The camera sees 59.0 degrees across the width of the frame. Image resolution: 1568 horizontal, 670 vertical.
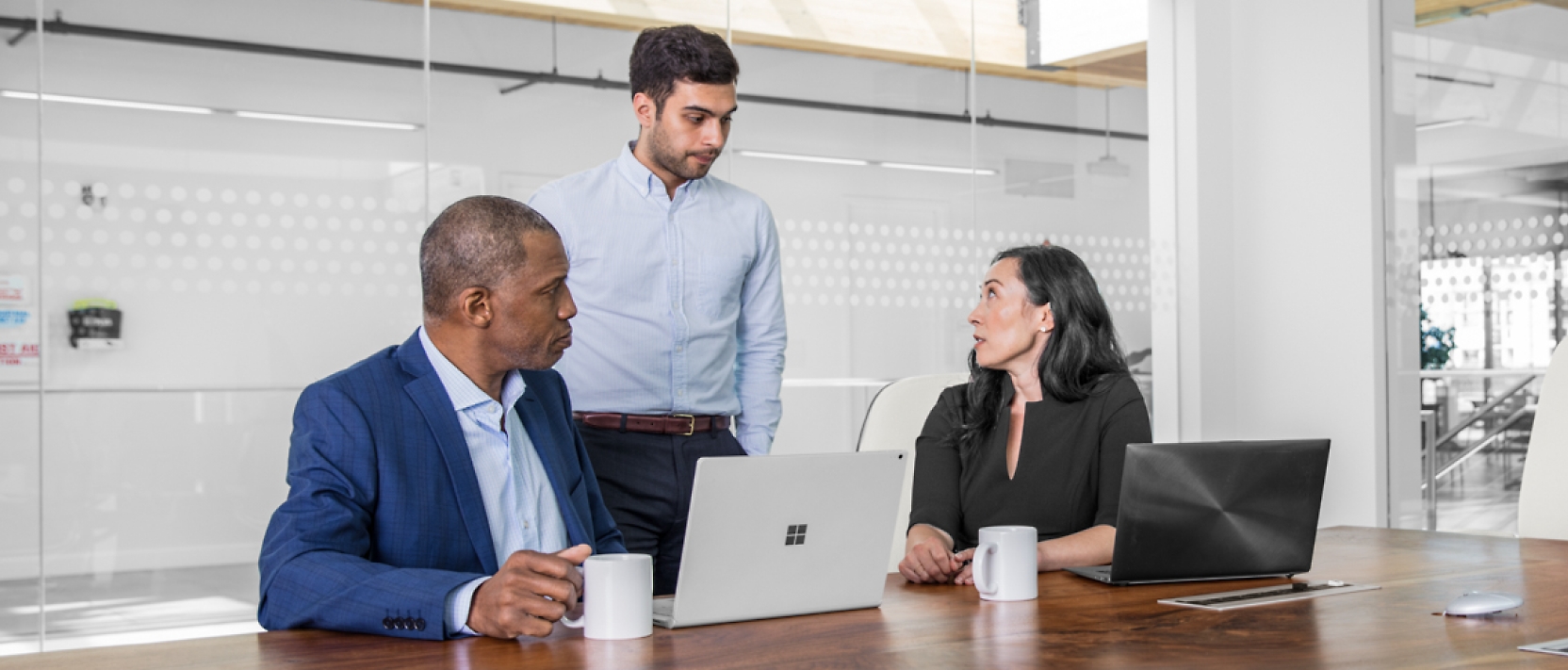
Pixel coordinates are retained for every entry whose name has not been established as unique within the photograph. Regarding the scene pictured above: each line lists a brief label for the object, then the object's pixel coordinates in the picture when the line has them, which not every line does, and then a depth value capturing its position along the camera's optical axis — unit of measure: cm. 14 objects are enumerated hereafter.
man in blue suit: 156
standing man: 277
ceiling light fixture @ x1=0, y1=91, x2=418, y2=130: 397
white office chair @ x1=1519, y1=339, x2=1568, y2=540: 275
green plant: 526
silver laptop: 159
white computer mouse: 167
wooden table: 145
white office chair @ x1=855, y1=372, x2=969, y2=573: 267
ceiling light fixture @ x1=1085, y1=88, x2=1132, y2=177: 584
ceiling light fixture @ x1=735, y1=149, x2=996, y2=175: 498
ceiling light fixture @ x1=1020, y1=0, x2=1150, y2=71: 570
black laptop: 189
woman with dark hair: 242
